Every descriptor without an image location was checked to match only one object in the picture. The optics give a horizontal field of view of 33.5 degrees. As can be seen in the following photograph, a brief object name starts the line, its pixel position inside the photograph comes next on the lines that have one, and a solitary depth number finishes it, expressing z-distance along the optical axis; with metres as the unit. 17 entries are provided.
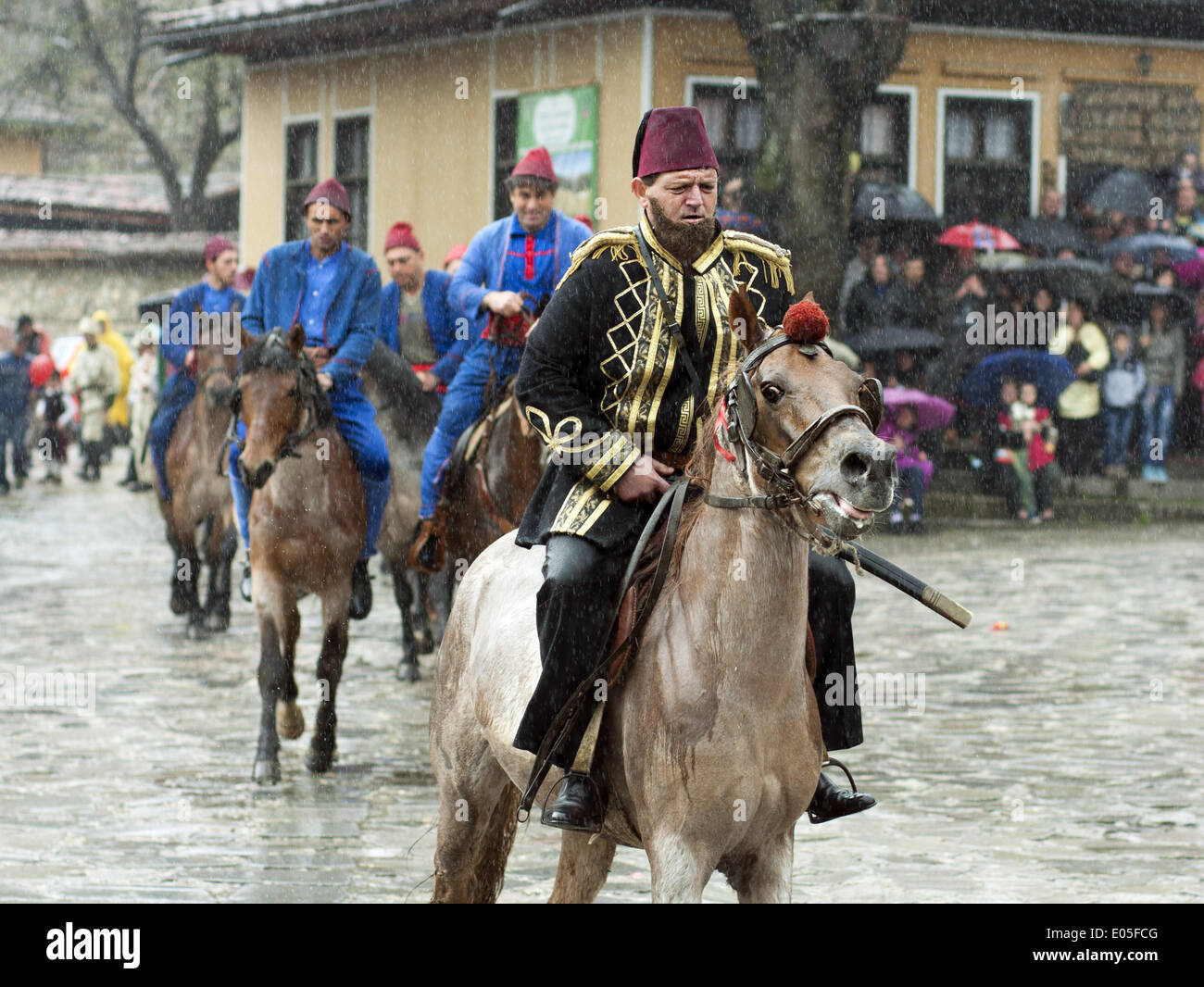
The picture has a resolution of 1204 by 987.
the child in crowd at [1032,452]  21.38
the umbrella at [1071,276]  22.64
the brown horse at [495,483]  10.20
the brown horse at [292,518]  9.33
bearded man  5.20
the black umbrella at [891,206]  23.20
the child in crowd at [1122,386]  22.22
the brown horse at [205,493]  14.03
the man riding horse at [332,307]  10.05
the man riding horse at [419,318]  11.40
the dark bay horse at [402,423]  12.77
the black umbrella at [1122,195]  24.55
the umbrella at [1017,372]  21.09
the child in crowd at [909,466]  20.38
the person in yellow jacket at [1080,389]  22.08
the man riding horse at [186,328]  14.00
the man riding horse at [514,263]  10.16
